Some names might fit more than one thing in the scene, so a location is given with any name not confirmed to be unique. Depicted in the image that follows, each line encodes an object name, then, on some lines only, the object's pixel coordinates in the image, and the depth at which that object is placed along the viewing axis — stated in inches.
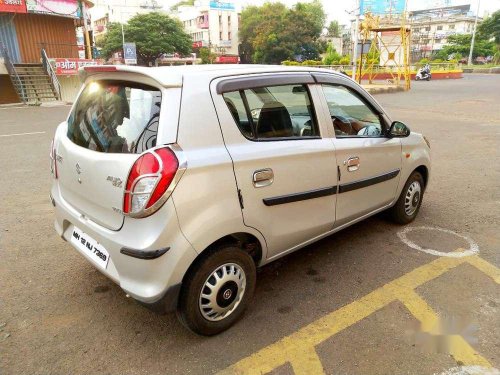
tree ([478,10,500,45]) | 2226.4
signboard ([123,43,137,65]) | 1132.6
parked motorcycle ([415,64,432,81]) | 1307.2
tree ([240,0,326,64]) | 2331.4
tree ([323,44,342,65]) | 1535.7
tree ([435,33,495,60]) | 2472.9
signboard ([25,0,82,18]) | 692.1
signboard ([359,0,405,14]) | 826.2
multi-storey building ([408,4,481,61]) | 3412.9
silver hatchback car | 83.7
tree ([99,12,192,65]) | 2175.2
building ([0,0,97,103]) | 665.6
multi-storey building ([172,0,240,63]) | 3031.5
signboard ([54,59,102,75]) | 696.4
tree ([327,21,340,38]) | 3543.3
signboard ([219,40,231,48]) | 3053.6
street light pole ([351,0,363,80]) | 808.6
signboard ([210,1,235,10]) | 3053.6
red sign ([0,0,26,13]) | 658.8
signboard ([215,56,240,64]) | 2803.6
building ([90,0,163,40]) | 3134.8
